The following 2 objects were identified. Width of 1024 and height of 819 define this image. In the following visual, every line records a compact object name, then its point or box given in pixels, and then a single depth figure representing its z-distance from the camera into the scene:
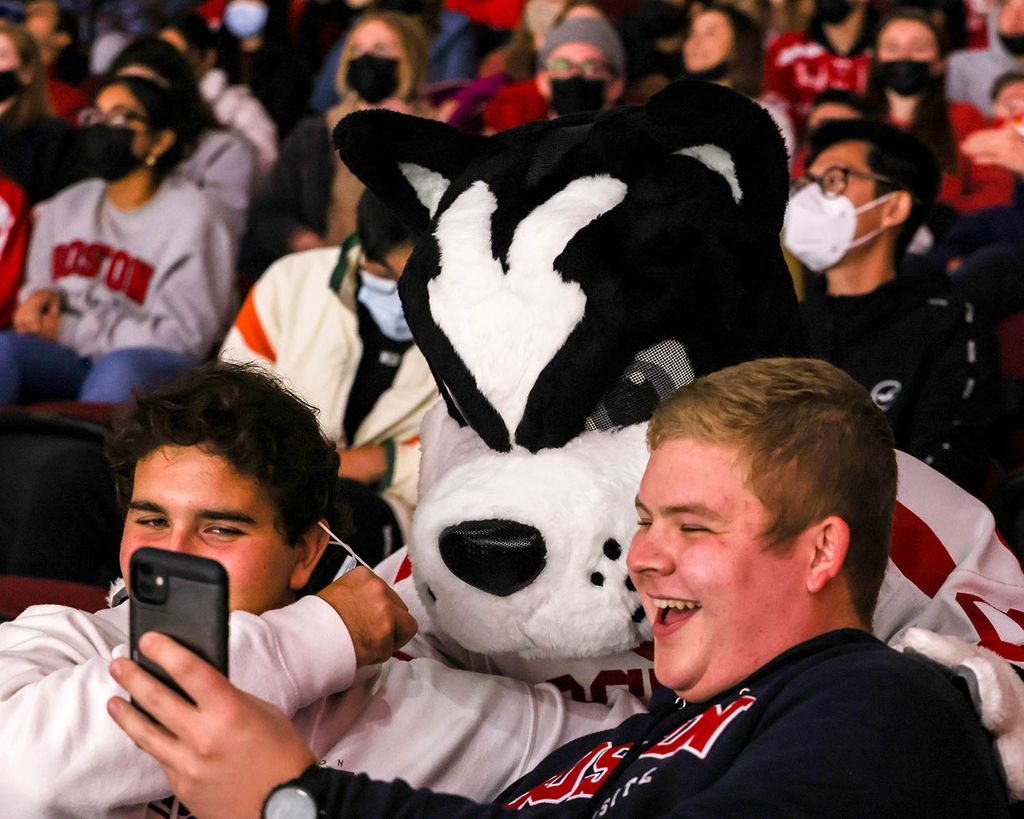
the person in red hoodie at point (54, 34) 6.39
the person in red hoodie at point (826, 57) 5.59
